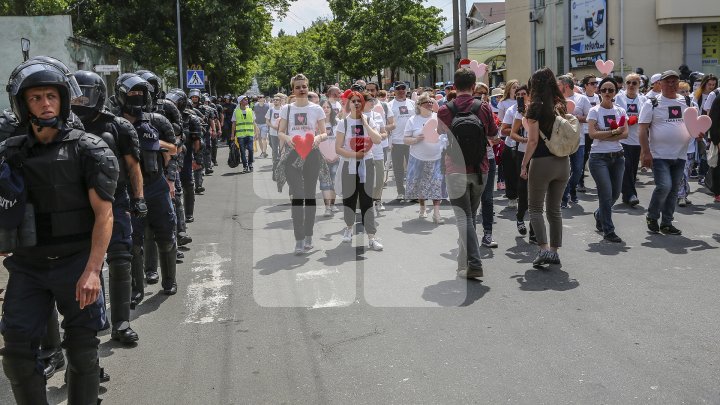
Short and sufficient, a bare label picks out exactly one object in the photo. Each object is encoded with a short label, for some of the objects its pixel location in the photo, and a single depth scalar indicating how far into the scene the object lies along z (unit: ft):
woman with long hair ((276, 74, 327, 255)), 26.71
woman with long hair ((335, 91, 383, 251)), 26.94
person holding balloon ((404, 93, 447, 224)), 33.53
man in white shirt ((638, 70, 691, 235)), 27.81
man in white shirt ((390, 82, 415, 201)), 39.63
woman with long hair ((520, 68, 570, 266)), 22.72
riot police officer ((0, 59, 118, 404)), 11.58
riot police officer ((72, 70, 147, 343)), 16.24
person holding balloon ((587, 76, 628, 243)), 27.48
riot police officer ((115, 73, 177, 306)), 19.54
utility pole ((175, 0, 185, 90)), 98.58
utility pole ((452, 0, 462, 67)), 81.97
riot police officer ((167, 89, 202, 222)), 30.99
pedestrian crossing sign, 89.43
